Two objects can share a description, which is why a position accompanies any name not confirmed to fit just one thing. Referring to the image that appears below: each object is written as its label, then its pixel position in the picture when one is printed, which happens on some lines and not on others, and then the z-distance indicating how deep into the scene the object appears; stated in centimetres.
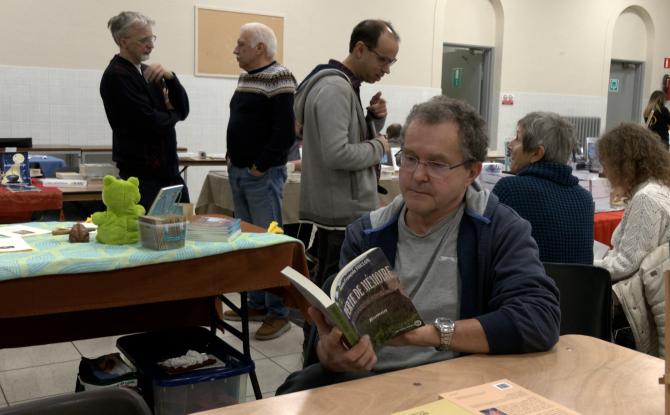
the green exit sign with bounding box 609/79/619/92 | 1171
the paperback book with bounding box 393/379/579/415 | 118
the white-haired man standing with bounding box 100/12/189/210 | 363
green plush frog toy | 241
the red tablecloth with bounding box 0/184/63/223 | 341
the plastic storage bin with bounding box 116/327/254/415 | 242
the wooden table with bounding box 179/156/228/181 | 576
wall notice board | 768
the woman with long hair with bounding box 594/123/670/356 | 254
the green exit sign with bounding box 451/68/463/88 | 1027
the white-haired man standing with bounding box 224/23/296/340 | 371
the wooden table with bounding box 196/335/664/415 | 126
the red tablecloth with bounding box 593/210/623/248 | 388
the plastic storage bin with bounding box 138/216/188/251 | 235
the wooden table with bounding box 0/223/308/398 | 217
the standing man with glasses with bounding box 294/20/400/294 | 308
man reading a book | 155
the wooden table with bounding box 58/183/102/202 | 385
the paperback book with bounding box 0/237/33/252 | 226
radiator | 1091
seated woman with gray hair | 252
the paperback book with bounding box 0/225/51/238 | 251
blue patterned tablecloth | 212
